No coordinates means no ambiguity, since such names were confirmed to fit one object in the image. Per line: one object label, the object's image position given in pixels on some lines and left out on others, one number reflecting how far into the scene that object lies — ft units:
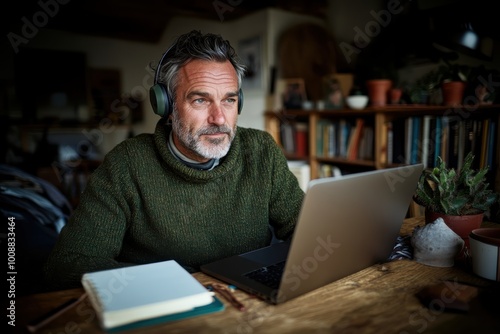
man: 4.22
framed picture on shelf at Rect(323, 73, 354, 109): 10.20
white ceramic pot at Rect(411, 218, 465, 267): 3.24
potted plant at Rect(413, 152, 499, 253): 3.50
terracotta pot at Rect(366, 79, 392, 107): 8.91
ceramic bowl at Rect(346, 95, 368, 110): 9.26
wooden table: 2.36
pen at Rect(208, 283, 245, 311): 2.63
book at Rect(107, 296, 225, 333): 2.30
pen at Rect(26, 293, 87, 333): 2.37
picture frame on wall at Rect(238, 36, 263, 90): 12.84
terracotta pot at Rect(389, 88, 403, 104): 8.63
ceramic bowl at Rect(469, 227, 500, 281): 2.96
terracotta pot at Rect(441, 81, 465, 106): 7.32
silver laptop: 2.43
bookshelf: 7.11
